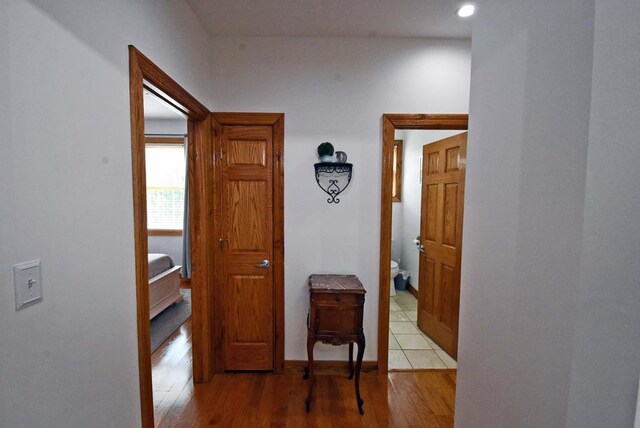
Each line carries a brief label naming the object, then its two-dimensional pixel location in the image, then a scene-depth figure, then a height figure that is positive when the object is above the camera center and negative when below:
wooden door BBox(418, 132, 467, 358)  2.41 -0.34
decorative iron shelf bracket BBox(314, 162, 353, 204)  2.24 +0.21
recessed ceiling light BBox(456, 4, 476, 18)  1.83 +1.41
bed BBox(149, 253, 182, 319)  3.09 -1.05
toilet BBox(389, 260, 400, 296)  3.91 -1.05
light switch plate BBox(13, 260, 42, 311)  0.73 -0.24
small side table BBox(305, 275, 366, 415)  1.94 -0.84
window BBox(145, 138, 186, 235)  4.56 +0.23
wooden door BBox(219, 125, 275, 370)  2.24 -0.38
